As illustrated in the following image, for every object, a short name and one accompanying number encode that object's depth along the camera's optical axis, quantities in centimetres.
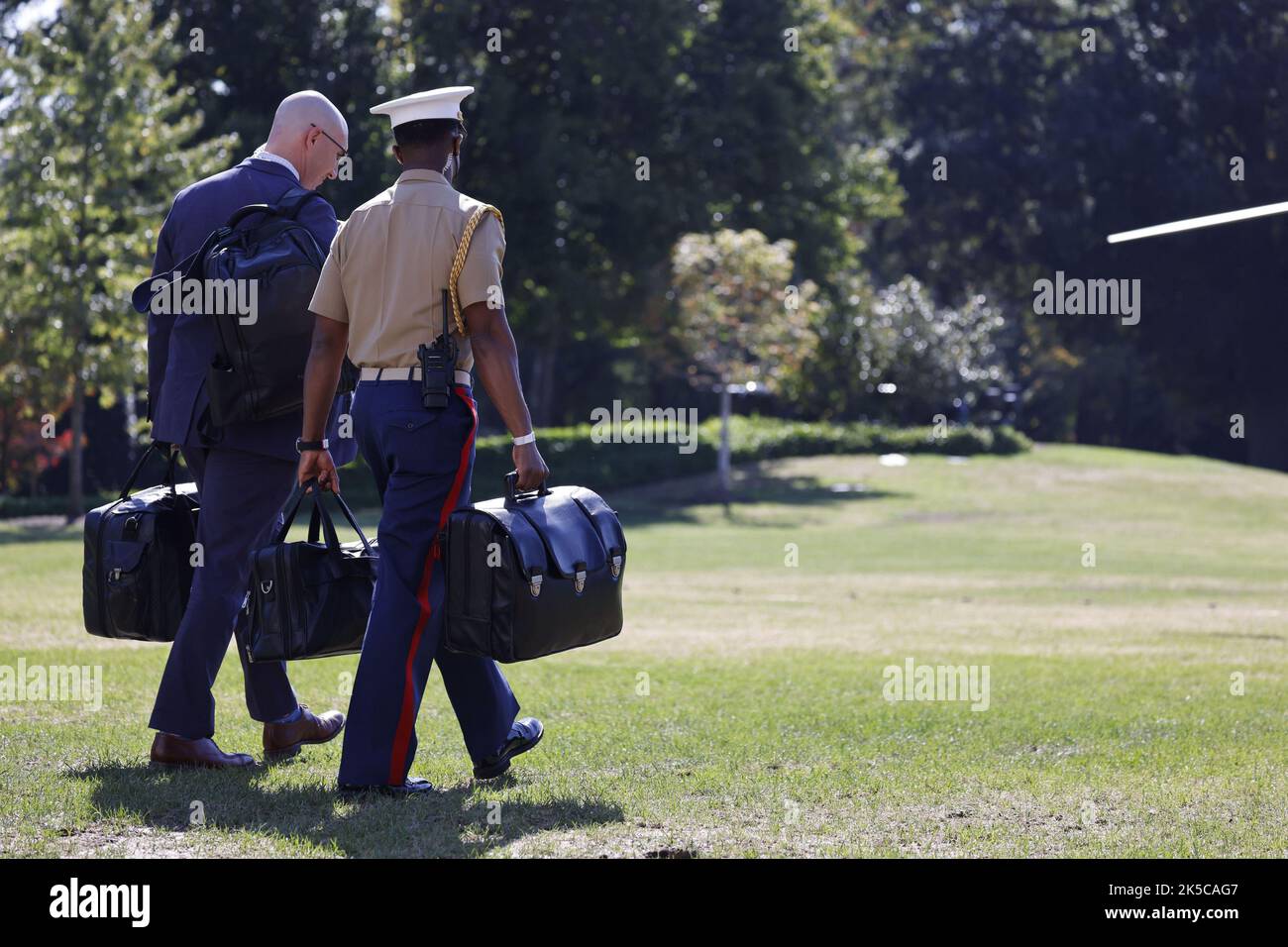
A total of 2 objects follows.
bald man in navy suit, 1177
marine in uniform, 1057
